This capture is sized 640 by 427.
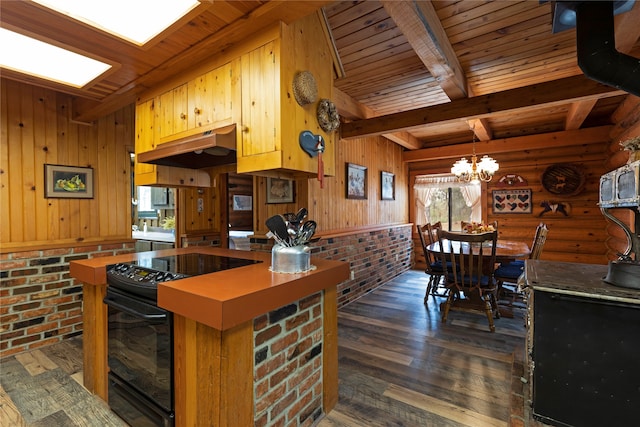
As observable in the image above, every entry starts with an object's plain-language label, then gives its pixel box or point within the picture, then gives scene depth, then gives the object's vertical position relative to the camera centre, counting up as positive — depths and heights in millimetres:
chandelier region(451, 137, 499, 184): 3867 +545
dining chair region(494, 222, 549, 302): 3020 -724
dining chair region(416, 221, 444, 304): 3427 -726
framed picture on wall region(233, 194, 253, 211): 5891 +96
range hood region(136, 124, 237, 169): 1630 +373
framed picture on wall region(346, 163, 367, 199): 4090 +390
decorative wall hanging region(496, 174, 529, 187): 4969 +474
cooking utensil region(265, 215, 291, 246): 1459 -103
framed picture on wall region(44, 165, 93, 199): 2693 +245
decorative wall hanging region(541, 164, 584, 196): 4508 +461
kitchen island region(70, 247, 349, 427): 1137 -612
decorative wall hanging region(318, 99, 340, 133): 1816 +590
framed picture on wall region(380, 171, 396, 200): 5035 +401
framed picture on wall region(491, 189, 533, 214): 4934 +123
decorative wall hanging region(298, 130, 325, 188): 1684 +376
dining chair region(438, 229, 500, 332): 2832 -767
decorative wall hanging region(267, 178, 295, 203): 3301 +190
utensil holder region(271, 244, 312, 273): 1495 -266
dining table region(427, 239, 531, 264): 3039 -479
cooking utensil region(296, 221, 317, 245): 1501 -131
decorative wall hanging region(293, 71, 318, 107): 1613 +677
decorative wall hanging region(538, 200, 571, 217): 4637 +4
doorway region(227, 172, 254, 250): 5816 +50
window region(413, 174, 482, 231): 5414 +143
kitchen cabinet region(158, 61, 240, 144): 1762 +680
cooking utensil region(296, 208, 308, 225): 1511 -44
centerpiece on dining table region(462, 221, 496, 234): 3572 -257
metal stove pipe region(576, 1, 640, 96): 1151 +652
